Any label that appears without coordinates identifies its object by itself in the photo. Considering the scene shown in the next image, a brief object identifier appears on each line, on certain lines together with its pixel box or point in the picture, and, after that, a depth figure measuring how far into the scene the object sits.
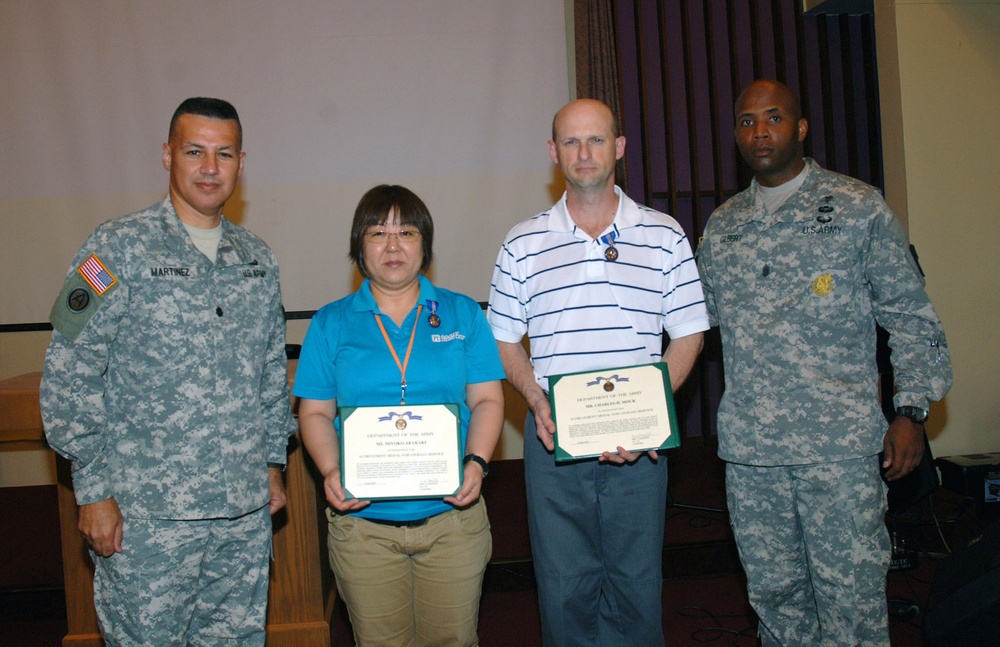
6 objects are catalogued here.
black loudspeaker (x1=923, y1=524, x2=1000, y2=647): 1.66
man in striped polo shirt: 2.05
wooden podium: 2.68
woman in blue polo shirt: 1.87
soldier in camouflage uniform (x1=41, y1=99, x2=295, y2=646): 1.76
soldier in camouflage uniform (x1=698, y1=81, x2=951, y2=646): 2.14
